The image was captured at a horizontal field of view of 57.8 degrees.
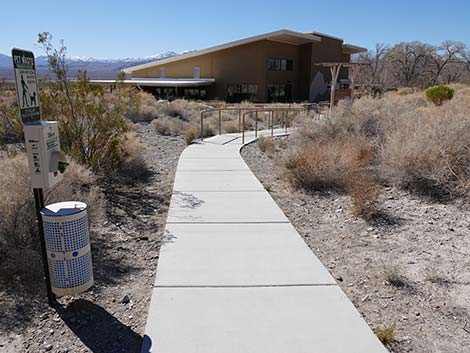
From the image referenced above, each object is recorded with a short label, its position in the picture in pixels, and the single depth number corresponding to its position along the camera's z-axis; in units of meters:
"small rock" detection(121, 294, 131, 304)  4.36
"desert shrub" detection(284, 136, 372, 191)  8.92
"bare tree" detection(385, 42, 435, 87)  71.81
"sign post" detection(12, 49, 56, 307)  3.81
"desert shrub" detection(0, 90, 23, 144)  8.34
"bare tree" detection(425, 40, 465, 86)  71.12
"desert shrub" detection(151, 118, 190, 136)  19.00
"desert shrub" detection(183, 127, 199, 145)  15.91
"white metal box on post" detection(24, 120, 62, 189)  3.88
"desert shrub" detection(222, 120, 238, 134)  19.70
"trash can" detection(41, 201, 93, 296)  4.01
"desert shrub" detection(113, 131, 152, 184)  9.76
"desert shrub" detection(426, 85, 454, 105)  27.61
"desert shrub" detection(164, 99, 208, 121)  25.46
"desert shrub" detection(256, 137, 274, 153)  13.88
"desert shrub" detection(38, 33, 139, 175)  8.56
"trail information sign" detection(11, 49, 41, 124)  3.74
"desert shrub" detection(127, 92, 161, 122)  23.44
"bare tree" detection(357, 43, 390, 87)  69.94
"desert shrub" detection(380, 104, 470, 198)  8.02
